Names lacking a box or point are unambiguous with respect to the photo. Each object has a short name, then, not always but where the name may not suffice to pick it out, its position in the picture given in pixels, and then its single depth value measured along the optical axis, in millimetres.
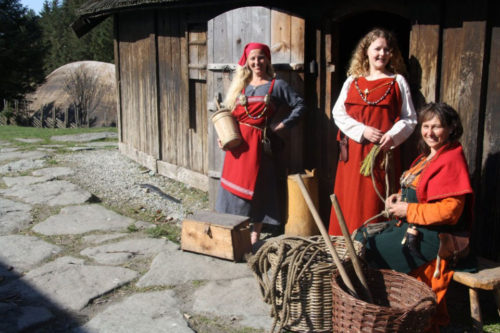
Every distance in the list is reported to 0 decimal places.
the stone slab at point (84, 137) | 11612
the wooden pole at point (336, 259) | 3004
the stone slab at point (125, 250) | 4750
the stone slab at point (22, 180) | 7309
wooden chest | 4590
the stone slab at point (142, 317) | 3516
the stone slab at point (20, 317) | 3514
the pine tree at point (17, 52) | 22391
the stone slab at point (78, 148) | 10047
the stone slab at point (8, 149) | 9633
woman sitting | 3227
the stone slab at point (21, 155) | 9023
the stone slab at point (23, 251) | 4633
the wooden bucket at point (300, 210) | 5070
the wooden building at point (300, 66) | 3908
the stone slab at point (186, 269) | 4305
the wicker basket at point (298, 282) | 3229
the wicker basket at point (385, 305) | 2764
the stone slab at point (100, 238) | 5234
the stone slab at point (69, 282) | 3975
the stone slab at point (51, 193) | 6523
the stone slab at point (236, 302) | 3652
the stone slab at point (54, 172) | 7828
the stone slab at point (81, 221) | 5562
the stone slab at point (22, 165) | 8109
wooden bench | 3244
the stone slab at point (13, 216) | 5571
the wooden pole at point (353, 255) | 2947
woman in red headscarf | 4906
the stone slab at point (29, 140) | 10992
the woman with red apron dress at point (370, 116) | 4074
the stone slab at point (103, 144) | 10772
